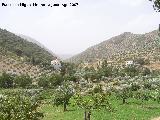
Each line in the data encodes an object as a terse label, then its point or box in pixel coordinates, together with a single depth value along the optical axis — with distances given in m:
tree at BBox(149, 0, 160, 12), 10.95
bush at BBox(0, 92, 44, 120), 11.82
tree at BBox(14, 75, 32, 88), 41.01
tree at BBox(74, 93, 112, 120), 19.37
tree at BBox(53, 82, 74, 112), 28.28
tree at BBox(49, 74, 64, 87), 42.16
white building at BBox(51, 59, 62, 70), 57.54
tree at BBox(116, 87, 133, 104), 29.69
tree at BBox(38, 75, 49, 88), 41.78
